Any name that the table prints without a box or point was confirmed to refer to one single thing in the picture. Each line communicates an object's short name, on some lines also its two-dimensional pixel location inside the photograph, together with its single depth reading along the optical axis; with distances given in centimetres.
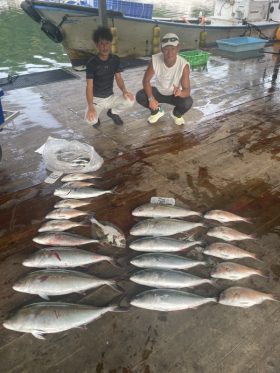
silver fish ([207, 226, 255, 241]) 271
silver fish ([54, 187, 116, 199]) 321
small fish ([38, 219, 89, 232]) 278
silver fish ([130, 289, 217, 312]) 208
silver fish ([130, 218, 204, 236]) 271
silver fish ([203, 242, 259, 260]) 251
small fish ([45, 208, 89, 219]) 294
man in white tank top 462
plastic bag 370
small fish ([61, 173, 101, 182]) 351
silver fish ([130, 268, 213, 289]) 222
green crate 775
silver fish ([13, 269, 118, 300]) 216
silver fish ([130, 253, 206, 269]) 237
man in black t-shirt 421
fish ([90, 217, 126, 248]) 265
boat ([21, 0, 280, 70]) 906
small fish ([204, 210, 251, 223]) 293
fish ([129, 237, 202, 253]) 254
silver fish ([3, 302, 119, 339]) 193
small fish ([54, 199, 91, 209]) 308
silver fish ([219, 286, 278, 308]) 213
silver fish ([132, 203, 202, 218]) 293
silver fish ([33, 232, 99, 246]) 261
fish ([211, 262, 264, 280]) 233
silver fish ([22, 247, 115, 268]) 236
